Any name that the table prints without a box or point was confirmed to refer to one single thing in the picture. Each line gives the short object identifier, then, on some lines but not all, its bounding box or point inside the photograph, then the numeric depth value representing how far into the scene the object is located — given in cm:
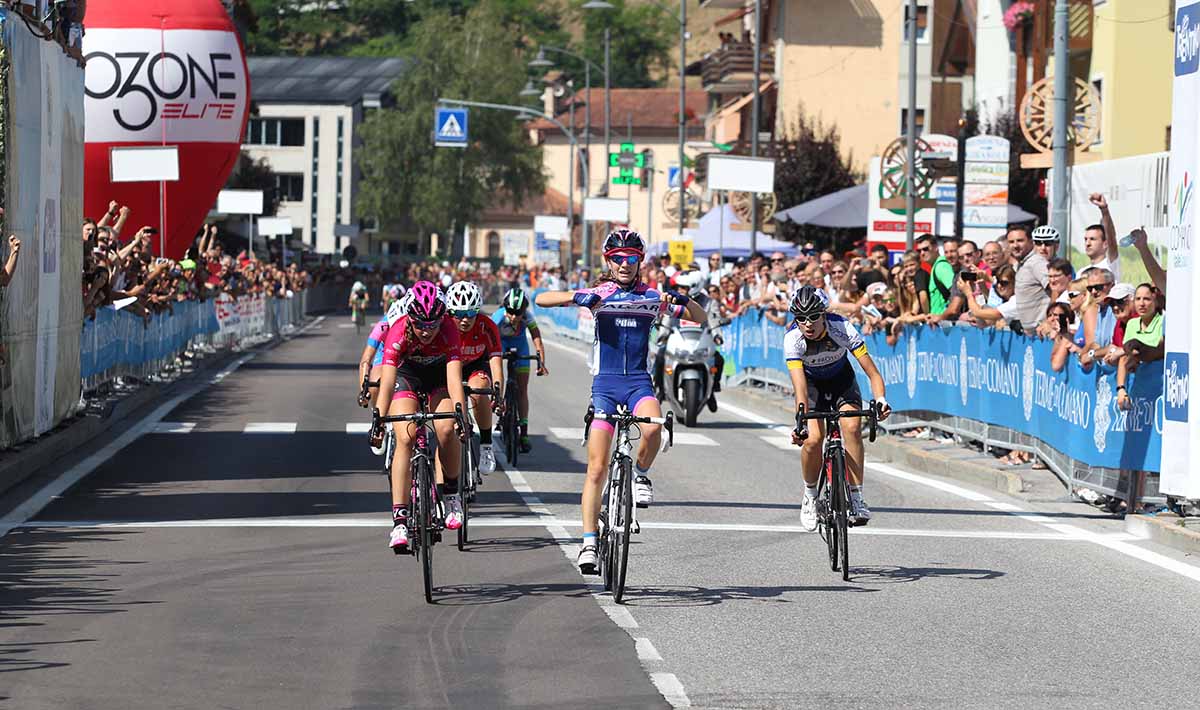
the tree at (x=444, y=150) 10438
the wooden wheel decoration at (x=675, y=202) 7169
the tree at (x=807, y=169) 5922
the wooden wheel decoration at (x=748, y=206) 5257
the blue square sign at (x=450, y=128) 6669
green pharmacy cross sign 6150
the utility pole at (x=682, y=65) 4812
